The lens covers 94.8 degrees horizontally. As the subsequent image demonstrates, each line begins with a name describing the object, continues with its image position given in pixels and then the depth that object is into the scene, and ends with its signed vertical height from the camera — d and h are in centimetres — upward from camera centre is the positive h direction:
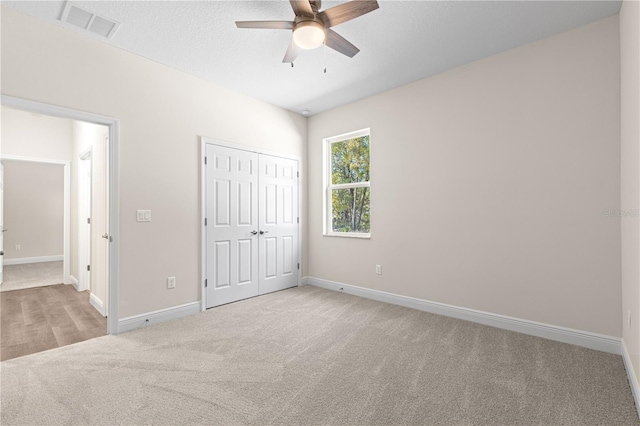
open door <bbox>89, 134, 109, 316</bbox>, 353 -14
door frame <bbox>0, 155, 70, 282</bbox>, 500 -15
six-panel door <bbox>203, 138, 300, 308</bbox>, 377 -14
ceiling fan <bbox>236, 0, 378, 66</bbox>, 201 +141
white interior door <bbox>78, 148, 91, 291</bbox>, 457 -20
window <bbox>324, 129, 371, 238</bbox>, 438 +43
